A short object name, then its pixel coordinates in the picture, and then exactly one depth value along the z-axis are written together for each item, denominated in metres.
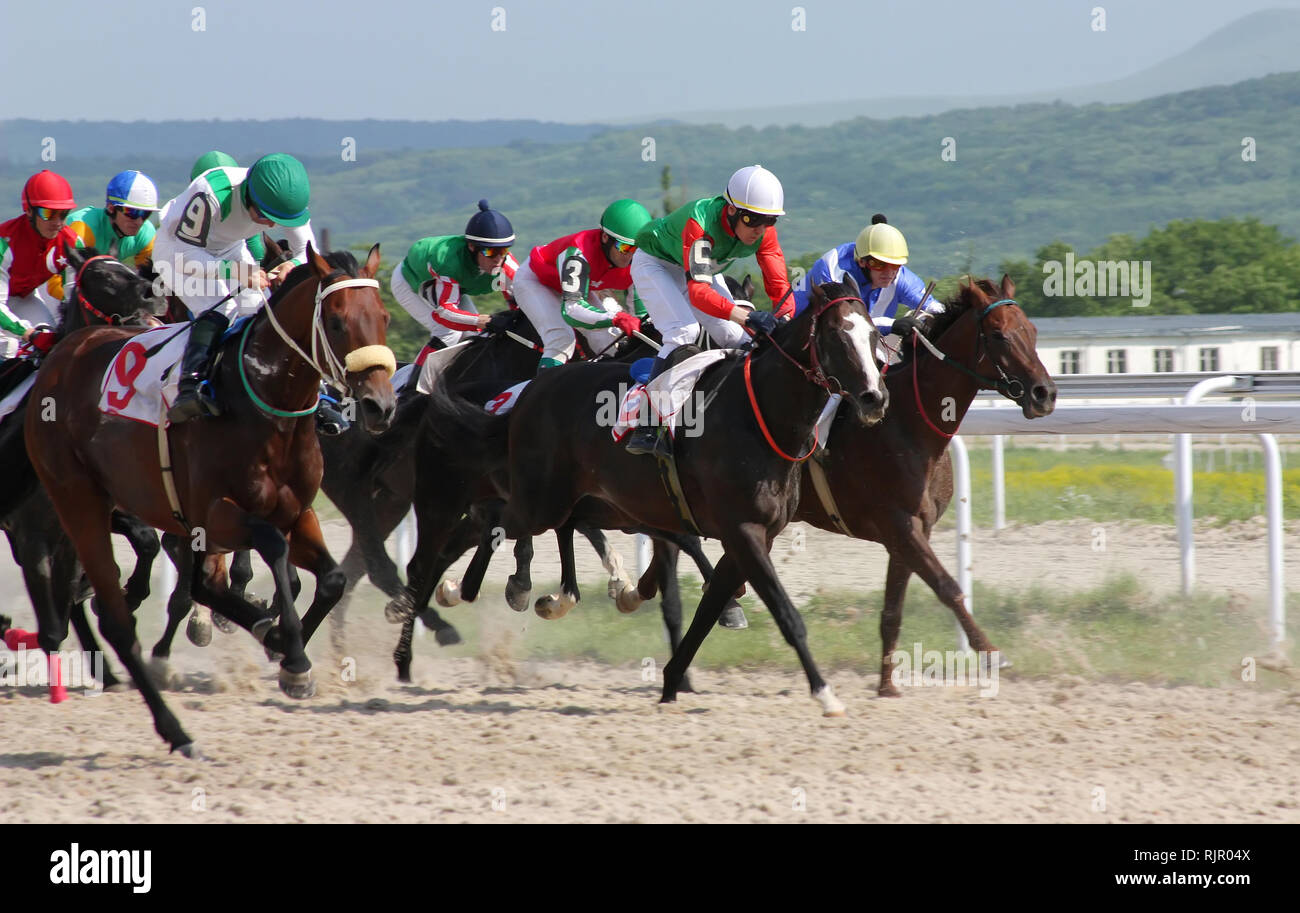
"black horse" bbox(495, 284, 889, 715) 10.24
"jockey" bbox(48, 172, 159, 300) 13.33
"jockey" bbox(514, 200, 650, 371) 13.69
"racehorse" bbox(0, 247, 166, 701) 12.13
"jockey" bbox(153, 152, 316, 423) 10.26
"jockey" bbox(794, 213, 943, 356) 12.07
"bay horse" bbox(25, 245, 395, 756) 9.51
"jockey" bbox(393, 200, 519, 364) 14.59
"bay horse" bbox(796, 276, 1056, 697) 11.31
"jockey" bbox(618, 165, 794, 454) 11.16
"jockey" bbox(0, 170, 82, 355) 12.66
